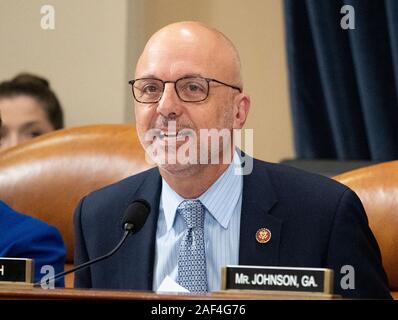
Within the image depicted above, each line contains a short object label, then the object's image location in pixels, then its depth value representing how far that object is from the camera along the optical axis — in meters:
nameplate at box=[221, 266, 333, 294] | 3.29
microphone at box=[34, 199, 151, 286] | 4.03
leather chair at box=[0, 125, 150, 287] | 5.62
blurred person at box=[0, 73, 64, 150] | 7.17
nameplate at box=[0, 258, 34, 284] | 3.54
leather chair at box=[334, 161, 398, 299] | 4.87
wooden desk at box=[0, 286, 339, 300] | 2.99
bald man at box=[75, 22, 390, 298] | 4.29
